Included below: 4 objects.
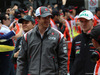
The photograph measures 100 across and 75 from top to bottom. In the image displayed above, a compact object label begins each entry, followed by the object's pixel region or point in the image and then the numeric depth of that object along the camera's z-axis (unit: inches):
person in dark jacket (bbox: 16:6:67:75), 332.3
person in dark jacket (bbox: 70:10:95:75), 353.9
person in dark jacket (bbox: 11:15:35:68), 412.1
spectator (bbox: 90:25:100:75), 227.9
